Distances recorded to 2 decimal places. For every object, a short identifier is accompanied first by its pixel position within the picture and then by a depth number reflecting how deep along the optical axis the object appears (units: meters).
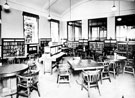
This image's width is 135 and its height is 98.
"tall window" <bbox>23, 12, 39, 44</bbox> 8.51
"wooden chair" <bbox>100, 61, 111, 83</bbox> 4.42
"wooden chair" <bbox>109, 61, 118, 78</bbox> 4.90
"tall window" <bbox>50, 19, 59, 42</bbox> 11.62
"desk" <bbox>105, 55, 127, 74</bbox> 4.86
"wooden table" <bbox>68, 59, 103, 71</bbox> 3.85
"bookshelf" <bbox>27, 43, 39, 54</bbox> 8.68
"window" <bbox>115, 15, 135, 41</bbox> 9.53
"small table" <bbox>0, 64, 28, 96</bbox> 2.86
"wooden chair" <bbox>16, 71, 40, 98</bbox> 2.99
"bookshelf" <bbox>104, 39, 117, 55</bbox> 8.52
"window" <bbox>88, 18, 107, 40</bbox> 10.79
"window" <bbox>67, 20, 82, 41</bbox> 12.46
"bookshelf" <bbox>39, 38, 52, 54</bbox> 9.39
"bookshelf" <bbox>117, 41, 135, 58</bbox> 8.45
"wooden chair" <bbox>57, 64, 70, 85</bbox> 4.15
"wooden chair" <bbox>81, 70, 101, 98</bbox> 3.23
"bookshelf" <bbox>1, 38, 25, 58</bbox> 6.95
